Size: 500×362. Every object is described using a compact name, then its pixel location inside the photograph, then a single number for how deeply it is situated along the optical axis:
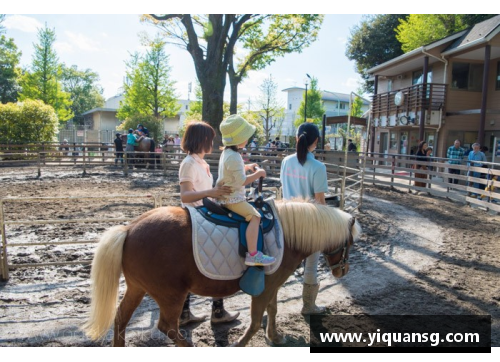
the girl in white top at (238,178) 2.63
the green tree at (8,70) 40.19
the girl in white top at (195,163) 2.97
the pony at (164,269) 2.54
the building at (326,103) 67.94
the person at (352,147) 18.56
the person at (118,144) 17.00
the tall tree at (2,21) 29.61
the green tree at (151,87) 34.25
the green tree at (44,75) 33.06
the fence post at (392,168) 12.65
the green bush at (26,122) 19.61
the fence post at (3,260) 4.26
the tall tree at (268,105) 38.50
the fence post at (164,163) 14.84
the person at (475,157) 10.56
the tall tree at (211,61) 14.32
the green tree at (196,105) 37.72
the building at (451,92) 14.75
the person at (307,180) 3.31
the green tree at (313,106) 47.31
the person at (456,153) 12.09
